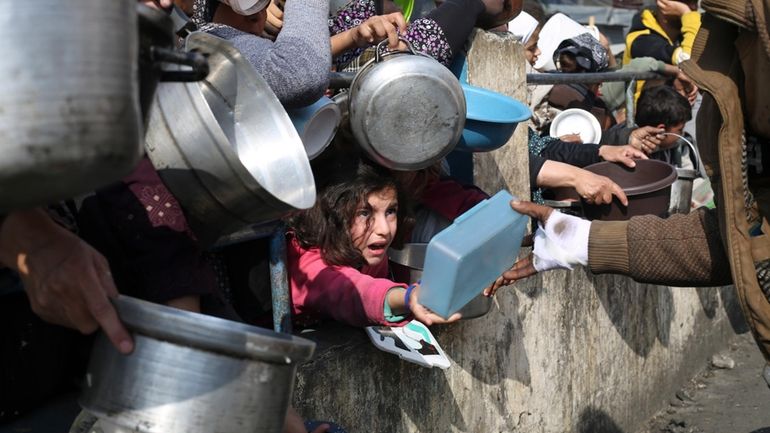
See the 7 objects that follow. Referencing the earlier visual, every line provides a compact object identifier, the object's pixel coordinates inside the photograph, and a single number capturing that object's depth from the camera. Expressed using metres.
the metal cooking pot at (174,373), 1.55
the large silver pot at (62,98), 1.17
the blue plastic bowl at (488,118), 3.26
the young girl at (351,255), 2.74
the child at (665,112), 5.99
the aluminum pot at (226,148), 1.76
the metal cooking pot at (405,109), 2.84
